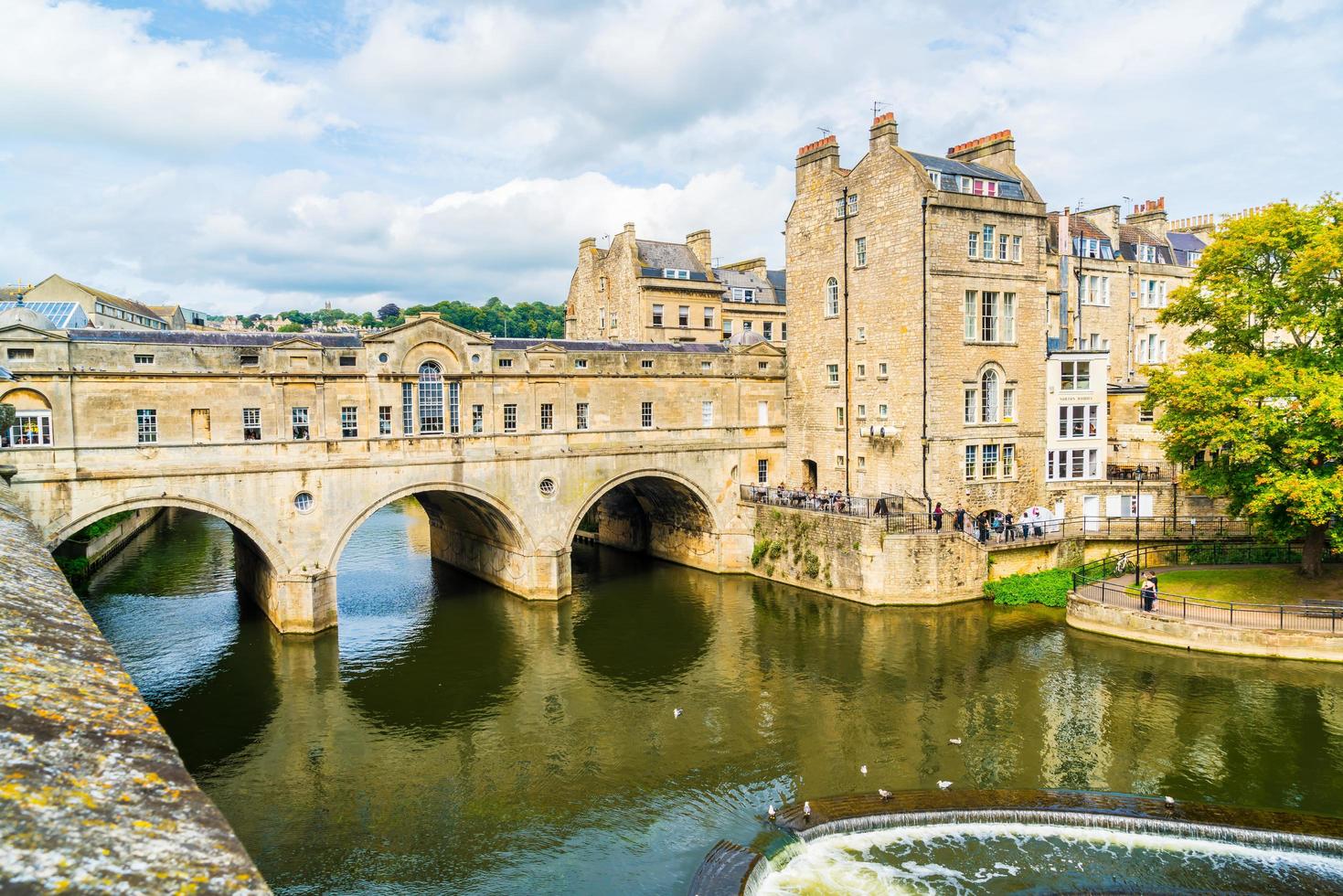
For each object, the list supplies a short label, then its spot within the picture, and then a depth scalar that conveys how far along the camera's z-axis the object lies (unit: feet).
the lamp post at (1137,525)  108.78
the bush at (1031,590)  111.55
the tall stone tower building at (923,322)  119.14
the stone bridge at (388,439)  91.25
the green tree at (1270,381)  92.32
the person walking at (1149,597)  96.68
